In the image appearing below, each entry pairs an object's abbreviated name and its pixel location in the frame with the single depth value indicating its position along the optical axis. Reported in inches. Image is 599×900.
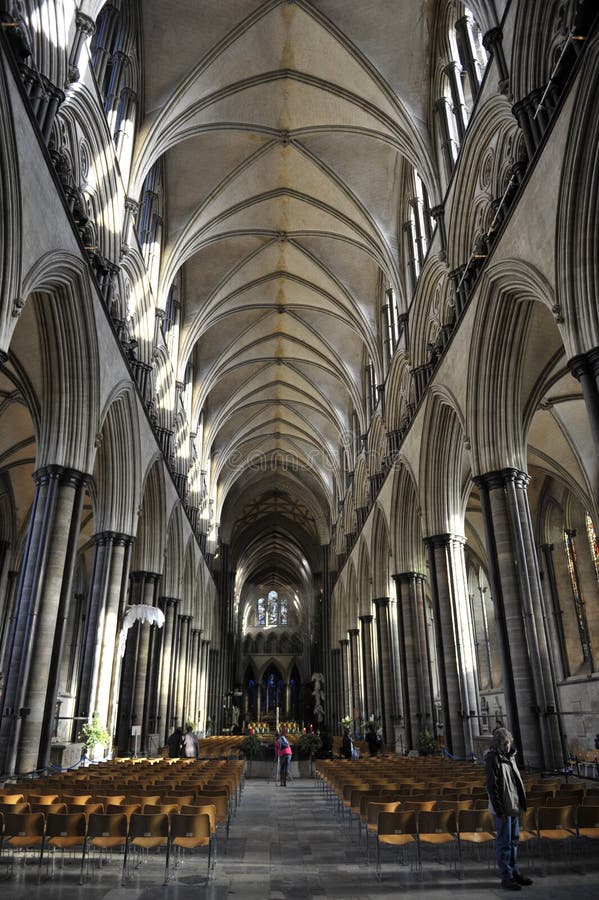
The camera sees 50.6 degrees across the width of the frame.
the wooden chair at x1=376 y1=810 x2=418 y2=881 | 209.0
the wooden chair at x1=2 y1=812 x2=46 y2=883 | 200.7
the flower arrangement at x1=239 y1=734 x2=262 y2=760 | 783.1
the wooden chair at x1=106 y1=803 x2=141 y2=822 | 215.9
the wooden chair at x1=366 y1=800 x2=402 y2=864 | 228.1
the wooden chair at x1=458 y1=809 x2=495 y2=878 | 216.4
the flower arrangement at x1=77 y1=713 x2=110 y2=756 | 469.1
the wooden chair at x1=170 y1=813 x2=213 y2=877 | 206.4
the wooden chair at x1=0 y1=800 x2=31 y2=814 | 215.5
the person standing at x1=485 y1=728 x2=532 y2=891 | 190.5
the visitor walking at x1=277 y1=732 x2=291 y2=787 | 572.4
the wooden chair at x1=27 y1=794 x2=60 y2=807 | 230.5
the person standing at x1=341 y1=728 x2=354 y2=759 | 603.5
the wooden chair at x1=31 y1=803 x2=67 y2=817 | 218.1
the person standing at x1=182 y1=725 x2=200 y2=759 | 465.4
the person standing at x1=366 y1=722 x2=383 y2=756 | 646.5
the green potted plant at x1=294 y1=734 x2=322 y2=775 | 802.8
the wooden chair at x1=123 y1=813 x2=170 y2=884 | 206.1
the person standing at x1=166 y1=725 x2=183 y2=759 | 555.1
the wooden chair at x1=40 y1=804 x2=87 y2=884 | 203.2
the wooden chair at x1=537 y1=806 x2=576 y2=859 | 211.2
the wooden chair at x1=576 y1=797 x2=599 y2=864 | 207.9
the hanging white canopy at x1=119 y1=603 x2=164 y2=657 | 567.8
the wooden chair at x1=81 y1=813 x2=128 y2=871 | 204.8
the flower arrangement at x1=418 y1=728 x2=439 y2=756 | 592.1
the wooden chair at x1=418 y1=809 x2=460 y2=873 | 212.8
